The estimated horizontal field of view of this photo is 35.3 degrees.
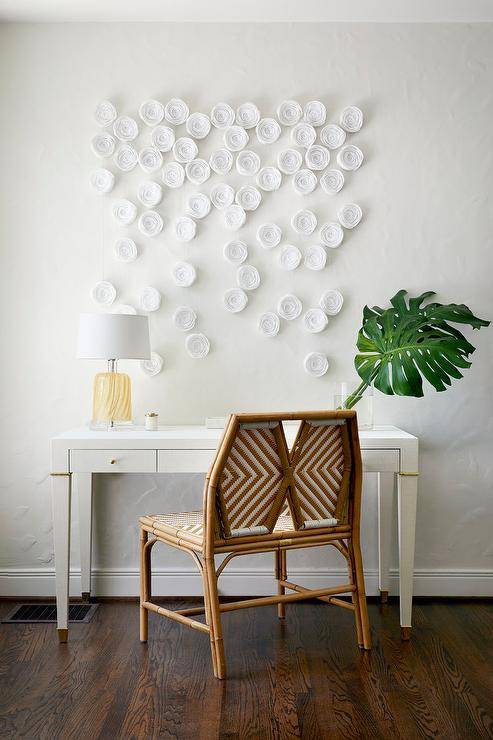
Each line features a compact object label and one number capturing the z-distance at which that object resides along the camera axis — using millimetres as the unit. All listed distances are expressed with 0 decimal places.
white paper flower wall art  3453
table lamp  3121
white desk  2936
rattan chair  2527
